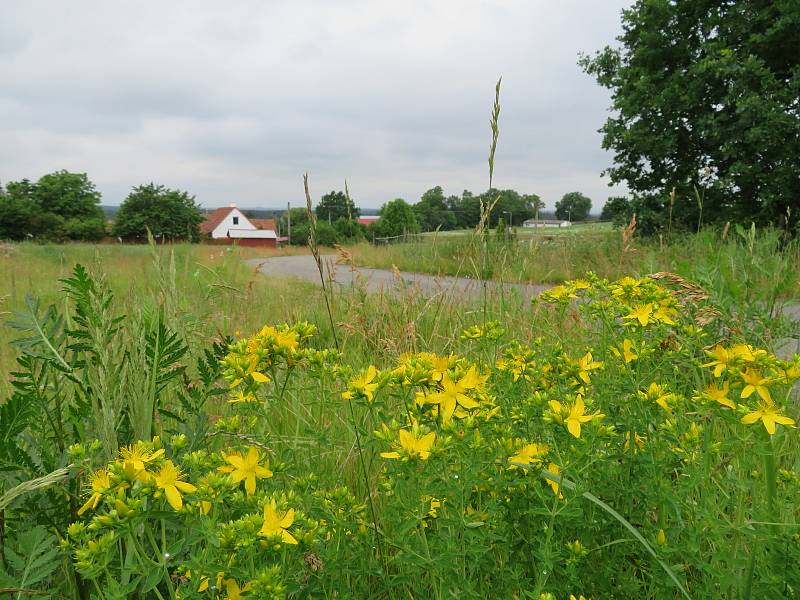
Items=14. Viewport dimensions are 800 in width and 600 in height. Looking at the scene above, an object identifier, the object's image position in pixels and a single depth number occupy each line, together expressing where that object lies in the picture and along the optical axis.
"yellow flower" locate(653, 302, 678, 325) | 0.45
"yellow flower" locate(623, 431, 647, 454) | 0.41
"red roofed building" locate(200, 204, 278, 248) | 53.09
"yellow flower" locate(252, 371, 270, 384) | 0.37
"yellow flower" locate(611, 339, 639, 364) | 0.45
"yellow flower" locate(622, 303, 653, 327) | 0.45
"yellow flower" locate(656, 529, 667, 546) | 0.34
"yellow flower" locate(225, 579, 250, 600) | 0.30
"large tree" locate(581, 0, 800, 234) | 9.47
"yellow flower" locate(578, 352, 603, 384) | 0.43
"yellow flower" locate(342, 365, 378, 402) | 0.36
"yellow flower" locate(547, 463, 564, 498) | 0.34
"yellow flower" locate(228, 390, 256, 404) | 0.41
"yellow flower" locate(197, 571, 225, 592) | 0.29
